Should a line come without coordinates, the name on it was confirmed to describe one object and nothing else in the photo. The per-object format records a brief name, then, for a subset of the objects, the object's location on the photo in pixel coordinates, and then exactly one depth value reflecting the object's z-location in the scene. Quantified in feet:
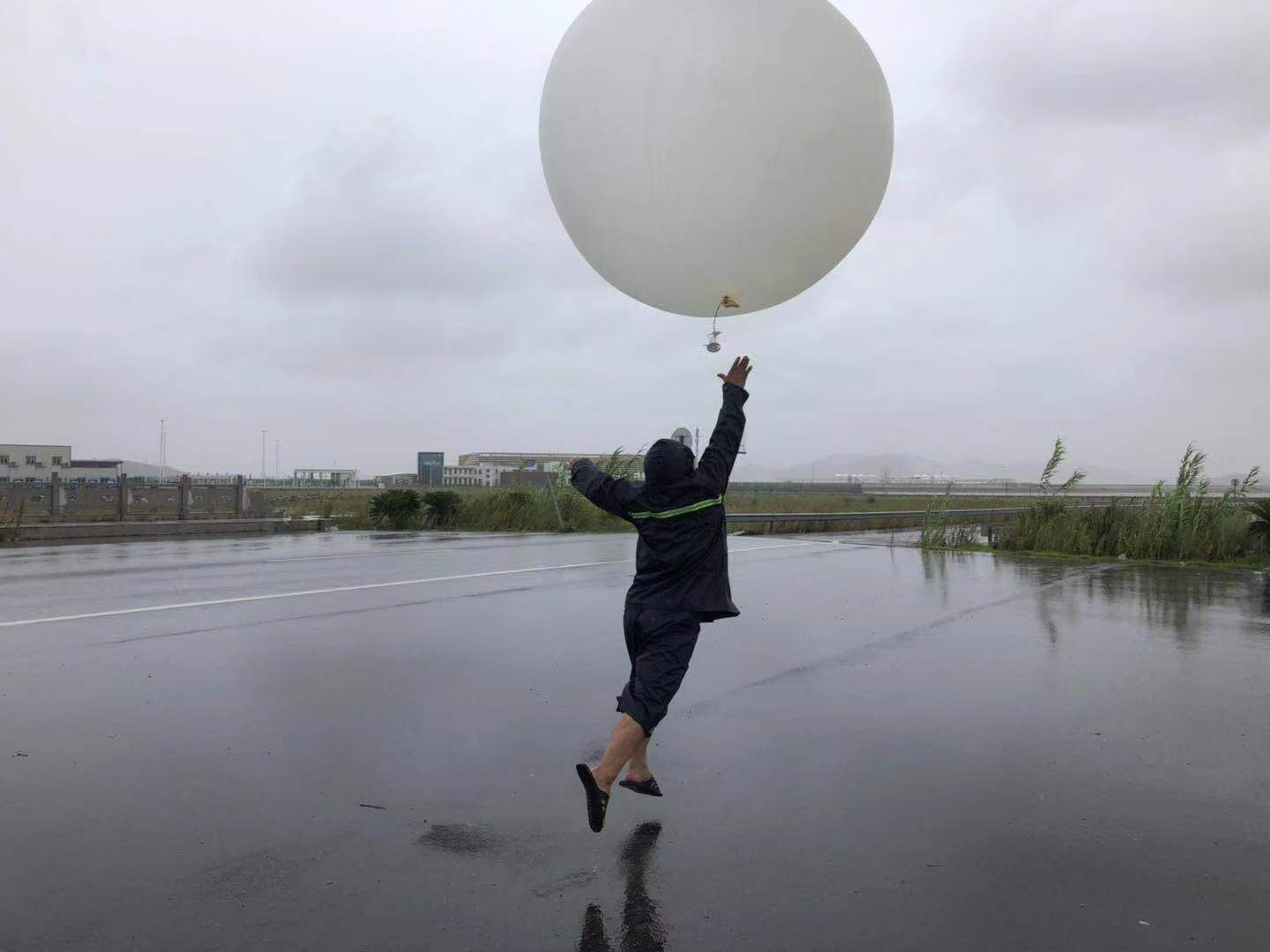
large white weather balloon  12.88
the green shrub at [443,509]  75.51
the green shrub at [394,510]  75.72
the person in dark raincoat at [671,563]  12.64
